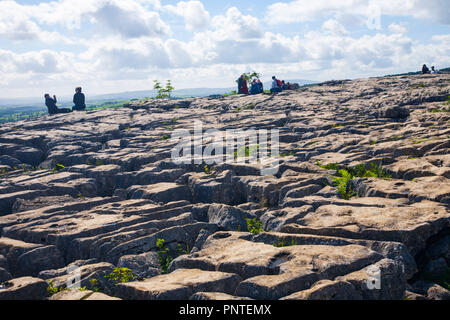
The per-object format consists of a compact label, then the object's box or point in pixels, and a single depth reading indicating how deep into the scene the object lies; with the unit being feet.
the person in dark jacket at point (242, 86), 168.14
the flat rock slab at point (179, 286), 28.71
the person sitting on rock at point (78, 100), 144.38
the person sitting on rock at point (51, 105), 141.22
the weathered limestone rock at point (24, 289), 31.74
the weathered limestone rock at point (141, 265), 38.52
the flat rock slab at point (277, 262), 28.76
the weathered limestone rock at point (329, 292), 26.37
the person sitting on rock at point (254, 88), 159.12
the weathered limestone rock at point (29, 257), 41.39
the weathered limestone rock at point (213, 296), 27.12
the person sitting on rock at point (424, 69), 189.57
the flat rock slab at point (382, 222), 35.88
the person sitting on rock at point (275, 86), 160.04
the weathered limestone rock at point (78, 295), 29.22
